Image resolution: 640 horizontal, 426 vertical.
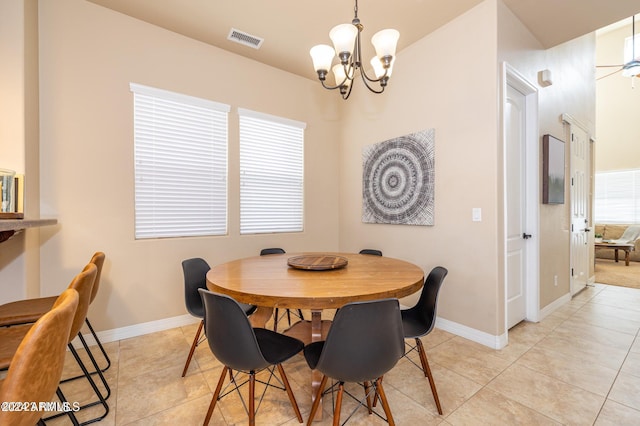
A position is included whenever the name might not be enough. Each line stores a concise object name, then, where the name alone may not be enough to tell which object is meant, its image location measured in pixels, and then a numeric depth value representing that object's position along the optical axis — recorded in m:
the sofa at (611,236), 6.07
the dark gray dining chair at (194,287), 2.10
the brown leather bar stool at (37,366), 0.73
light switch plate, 2.58
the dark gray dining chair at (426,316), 1.72
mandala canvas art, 3.02
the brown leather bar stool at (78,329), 1.23
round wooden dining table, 1.38
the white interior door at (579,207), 3.73
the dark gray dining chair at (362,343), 1.21
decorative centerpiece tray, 1.94
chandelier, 1.82
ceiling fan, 4.76
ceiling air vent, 2.94
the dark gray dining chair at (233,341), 1.29
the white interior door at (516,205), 2.77
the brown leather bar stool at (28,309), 1.54
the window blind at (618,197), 6.56
